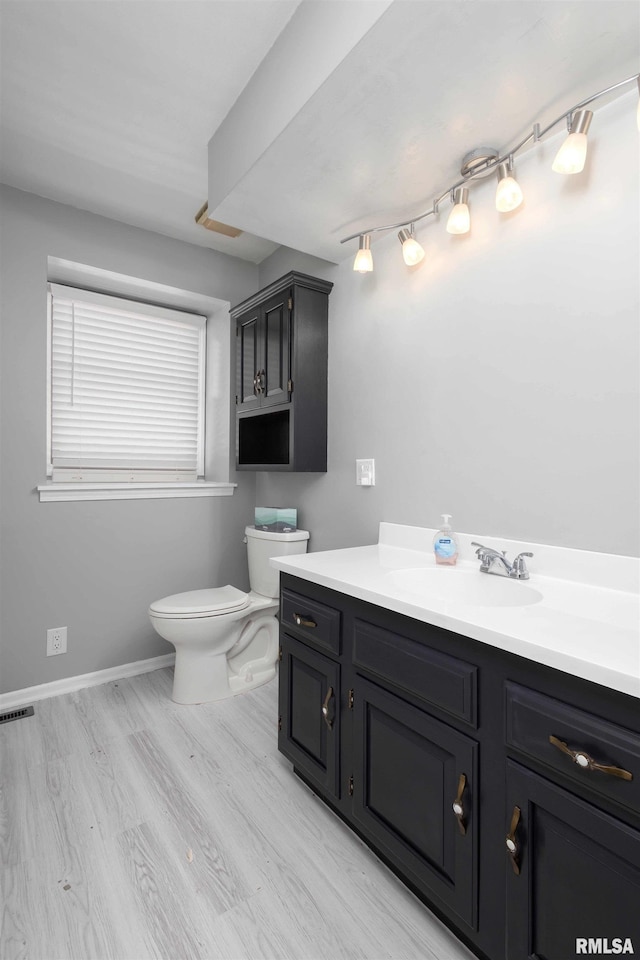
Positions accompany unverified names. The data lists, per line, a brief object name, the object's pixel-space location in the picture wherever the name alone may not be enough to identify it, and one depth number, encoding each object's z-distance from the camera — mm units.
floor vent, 2152
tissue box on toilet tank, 2645
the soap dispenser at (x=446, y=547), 1662
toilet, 2242
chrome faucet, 1453
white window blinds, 2588
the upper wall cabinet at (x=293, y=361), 2309
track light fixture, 1236
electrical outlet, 2383
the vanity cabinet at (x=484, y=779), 813
